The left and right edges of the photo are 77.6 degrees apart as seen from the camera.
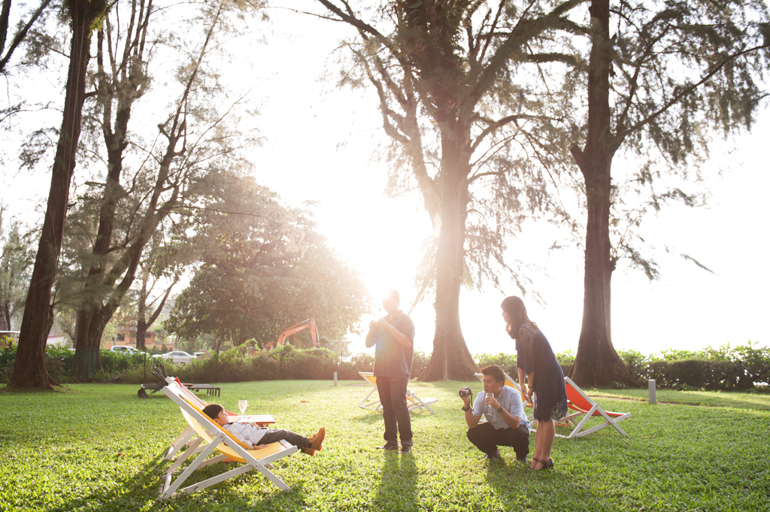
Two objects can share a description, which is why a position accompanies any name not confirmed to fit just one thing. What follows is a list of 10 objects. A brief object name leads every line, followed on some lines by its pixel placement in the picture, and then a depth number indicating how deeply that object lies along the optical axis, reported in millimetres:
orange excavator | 21219
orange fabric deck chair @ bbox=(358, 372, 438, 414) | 7336
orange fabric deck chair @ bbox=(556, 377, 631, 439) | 5227
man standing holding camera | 4727
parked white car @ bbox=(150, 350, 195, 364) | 39294
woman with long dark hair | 3869
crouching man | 4105
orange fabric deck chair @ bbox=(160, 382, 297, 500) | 3125
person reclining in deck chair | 3604
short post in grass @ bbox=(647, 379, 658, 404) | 8953
